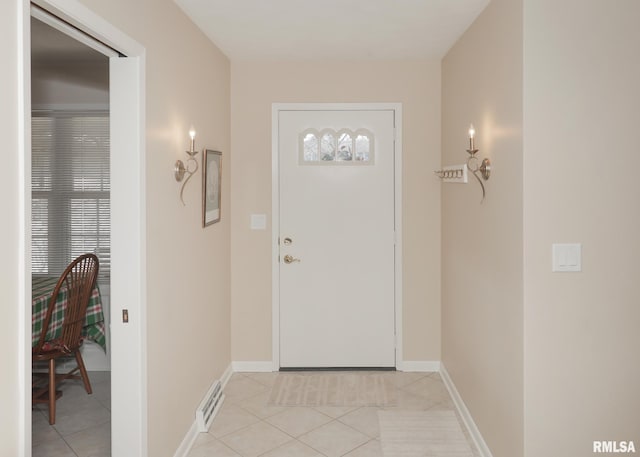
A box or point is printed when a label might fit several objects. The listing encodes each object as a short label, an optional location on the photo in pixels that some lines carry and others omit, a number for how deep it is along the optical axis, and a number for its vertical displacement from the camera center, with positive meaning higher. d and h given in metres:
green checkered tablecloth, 3.53 -0.60
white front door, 4.34 -0.01
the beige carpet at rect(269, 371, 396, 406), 3.79 -1.20
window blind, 4.46 +0.30
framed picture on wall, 3.42 +0.26
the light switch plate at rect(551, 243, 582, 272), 2.35 -0.14
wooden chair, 3.44 -0.68
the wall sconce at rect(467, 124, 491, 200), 2.93 +0.35
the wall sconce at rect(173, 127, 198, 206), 2.89 +0.32
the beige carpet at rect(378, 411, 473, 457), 3.06 -1.25
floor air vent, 3.30 -1.15
